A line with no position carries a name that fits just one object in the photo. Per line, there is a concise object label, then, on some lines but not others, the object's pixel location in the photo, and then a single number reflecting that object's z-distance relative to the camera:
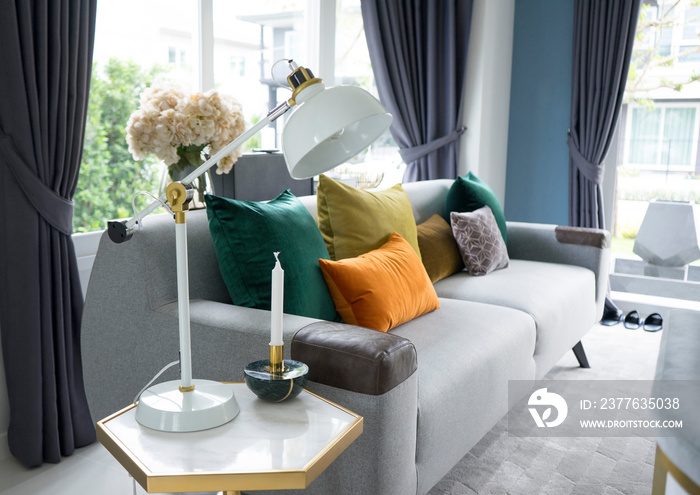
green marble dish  1.31
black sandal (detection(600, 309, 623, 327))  4.12
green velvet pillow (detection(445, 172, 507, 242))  3.21
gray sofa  1.43
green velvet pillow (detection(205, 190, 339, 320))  1.86
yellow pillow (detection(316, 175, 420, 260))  2.29
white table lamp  1.12
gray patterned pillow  3.00
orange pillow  2.03
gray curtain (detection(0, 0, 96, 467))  2.02
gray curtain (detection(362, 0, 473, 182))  3.97
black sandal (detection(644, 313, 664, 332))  4.04
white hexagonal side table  1.08
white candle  1.31
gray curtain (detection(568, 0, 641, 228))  4.00
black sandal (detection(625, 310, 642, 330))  4.07
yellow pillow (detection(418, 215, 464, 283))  2.84
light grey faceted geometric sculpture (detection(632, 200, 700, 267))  4.12
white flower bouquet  1.97
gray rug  2.08
